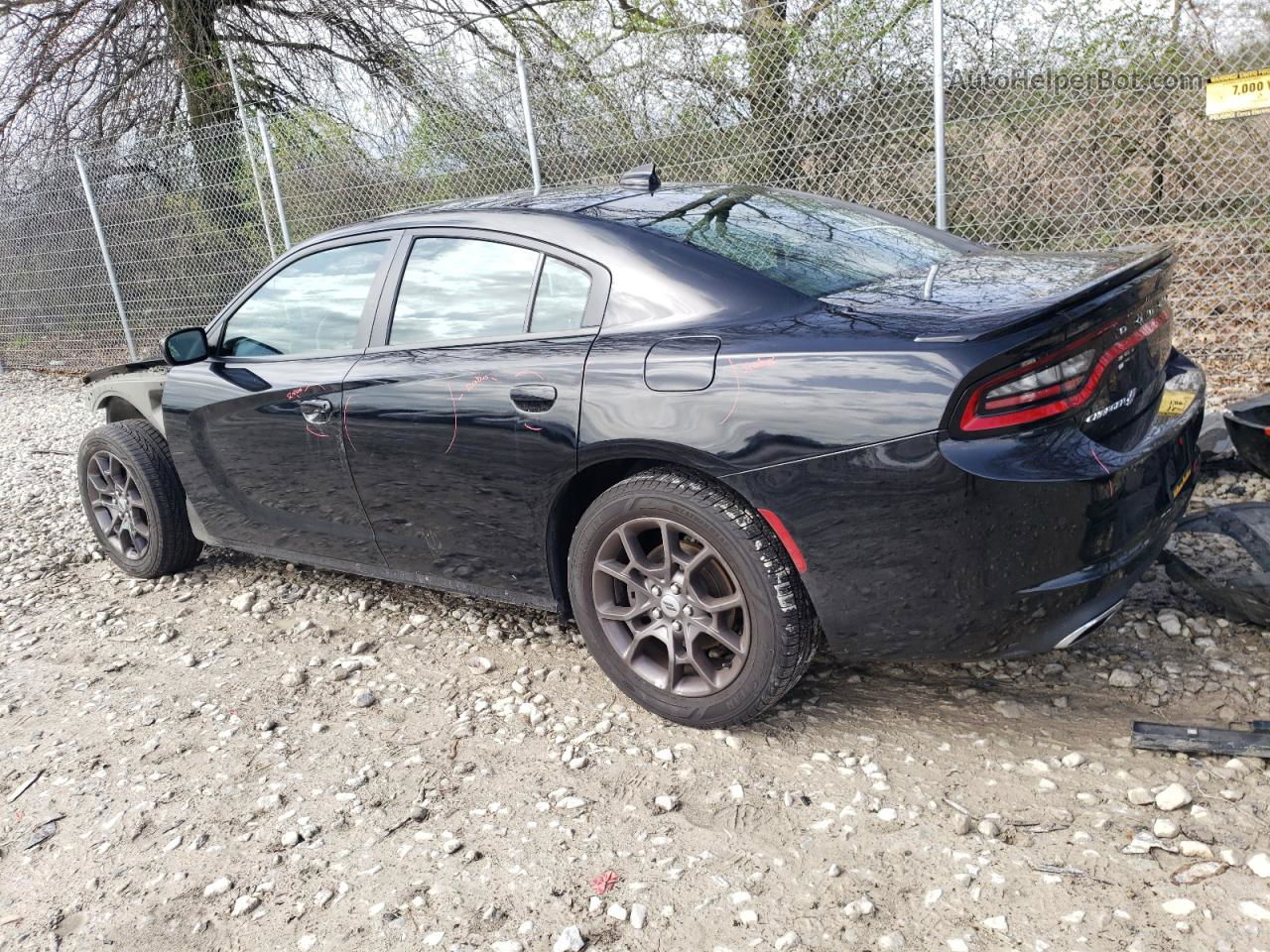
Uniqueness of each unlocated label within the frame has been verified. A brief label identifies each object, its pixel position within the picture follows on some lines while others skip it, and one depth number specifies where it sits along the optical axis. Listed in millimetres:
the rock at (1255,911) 1930
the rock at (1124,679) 2855
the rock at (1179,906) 1970
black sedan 2291
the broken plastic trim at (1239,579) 2906
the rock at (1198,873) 2053
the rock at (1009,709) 2768
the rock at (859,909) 2080
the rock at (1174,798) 2275
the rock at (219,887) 2416
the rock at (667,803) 2516
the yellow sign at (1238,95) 4934
